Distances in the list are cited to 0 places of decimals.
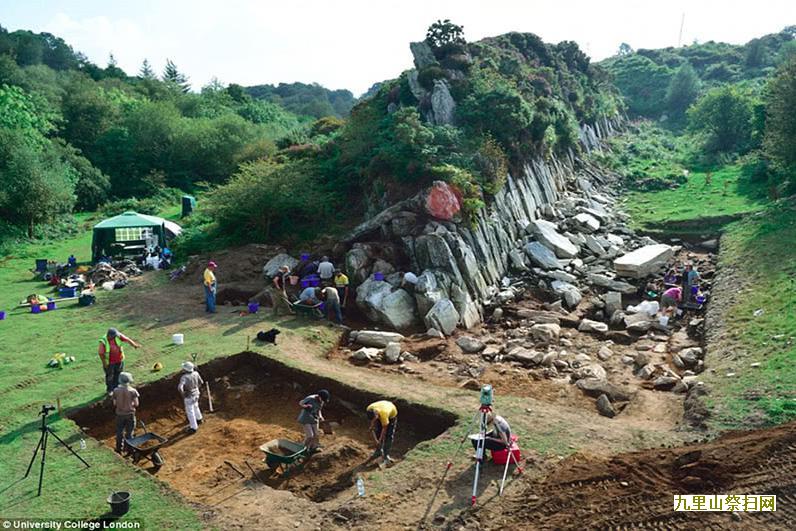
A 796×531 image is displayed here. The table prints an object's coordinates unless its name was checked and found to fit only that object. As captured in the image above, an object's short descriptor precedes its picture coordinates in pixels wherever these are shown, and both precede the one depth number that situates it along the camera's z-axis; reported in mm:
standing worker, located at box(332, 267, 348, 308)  18391
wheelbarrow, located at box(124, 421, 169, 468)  10359
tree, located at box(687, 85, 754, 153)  41938
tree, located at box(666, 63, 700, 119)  63284
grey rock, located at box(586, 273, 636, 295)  20828
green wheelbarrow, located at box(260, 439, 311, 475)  10062
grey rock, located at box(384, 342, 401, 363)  15177
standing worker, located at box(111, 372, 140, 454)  10523
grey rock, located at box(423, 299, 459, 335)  17391
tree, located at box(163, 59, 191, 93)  92119
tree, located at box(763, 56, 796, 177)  24891
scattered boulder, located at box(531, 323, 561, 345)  16716
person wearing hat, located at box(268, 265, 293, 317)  17734
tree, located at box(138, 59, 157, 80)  89419
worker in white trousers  11641
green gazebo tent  24822
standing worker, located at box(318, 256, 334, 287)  19281
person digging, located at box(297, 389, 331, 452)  10570
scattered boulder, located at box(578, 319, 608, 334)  17703
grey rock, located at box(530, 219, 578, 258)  23266
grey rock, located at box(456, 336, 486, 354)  16328
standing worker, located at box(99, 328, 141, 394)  12047
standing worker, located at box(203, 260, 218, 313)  17656
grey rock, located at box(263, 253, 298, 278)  21281
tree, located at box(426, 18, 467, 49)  28703
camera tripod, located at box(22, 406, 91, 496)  9314
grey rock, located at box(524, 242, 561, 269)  22250
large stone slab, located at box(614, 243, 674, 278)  21766
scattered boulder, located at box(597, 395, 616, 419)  12438
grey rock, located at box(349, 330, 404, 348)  16281
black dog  15355
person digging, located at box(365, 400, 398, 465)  10516
